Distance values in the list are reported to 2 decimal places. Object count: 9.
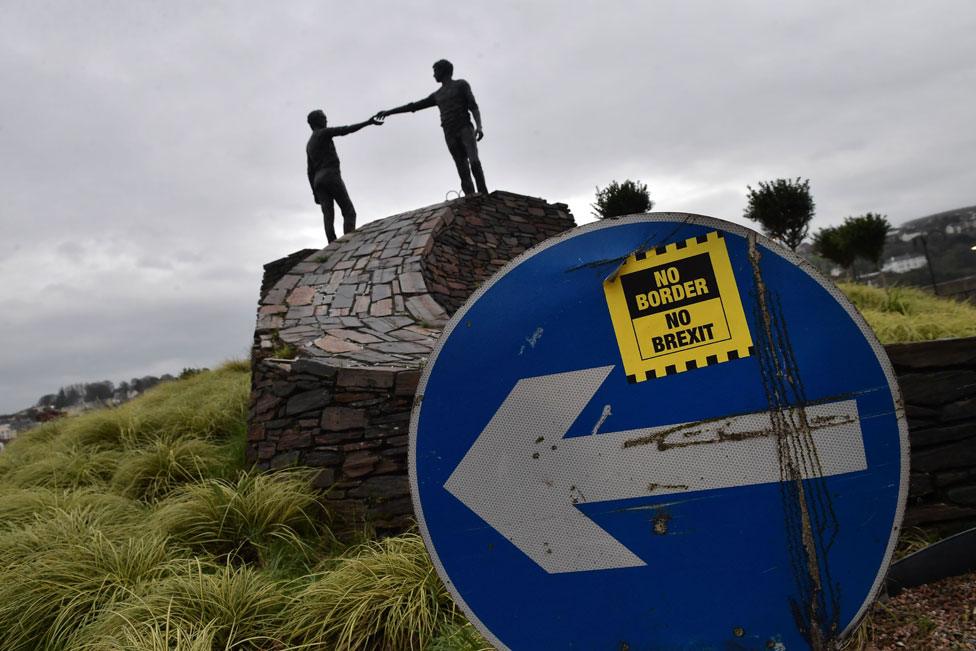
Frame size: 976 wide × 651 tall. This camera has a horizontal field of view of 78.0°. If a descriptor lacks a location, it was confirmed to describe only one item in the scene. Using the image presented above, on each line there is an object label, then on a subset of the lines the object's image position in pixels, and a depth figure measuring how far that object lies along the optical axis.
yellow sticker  1.06
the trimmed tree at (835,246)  15.18
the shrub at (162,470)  4.68
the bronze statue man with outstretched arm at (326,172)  8.86
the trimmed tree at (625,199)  15.09
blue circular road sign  1.00
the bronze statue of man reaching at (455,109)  8.45
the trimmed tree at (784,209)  14.40
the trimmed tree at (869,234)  14.67
